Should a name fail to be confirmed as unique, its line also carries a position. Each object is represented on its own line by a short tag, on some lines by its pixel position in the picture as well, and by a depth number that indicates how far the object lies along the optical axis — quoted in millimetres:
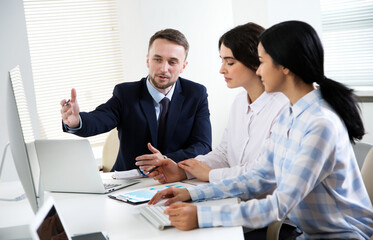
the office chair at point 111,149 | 3166
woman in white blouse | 2146
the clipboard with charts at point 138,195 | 1946
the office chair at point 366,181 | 1832
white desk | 1504
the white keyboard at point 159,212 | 1586
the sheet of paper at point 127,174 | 2379
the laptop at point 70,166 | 2078
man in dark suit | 2701
